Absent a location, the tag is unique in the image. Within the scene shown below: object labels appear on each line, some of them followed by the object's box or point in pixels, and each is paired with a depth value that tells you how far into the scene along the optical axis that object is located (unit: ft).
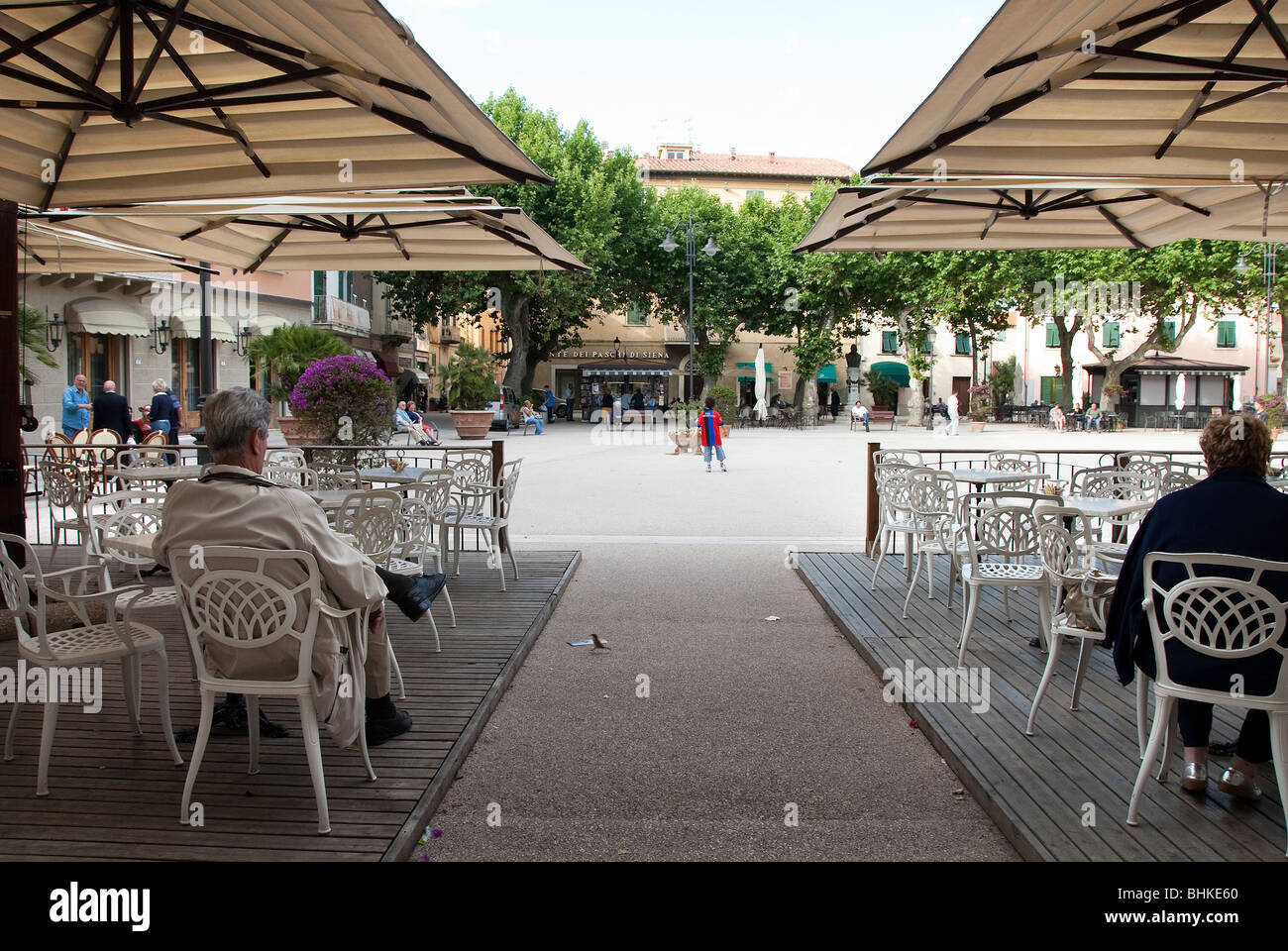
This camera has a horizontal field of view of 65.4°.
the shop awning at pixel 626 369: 170.40
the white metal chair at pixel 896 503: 24.81
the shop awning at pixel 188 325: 82.23
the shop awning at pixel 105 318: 69.46
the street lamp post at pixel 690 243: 106.93
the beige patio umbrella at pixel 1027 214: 22.24
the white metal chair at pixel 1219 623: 10.62
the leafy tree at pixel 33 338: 44.24
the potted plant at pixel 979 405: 140.46
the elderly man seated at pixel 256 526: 11.44
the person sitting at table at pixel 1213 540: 11.45
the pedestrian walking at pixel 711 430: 64.18
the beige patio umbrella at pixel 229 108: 14.55
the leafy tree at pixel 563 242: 118.01
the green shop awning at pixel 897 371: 188.14
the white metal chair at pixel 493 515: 25.70
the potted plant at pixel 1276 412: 102.22
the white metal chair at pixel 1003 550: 17.10
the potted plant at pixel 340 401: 46.60
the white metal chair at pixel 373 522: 17.90
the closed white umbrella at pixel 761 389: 115.75
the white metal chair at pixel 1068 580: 13.85
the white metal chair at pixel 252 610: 11.07
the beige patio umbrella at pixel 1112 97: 13.84
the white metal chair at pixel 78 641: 12.00
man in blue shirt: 50.14
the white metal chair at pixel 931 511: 23.17
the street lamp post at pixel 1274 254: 98.86
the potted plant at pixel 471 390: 99.30
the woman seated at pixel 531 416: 113.39
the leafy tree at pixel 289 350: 68.28
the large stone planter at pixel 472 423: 98.68
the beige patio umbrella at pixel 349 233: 22.52
